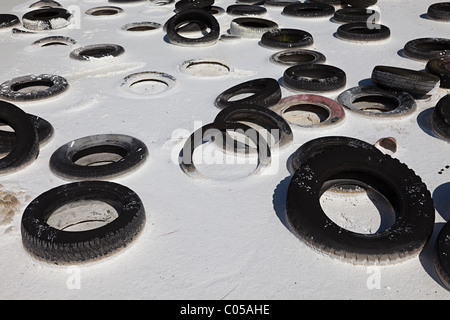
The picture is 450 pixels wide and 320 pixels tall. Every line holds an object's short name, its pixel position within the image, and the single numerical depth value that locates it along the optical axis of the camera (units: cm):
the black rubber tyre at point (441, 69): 541
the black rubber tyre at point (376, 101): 491
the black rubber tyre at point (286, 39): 680
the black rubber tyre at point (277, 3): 916
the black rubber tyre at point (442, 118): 440
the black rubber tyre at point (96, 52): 664
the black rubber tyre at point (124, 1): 956
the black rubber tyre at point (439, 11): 785
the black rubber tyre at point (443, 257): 276
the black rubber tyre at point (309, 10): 838
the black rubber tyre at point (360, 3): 856
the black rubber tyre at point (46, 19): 811
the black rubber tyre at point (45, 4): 953
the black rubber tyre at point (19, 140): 400
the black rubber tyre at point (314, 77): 537
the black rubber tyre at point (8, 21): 827
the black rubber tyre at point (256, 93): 494
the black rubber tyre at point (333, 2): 903
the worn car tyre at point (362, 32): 703
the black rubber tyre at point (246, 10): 866
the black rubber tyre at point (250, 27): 741
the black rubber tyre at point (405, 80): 501
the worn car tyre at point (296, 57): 634
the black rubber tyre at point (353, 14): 798
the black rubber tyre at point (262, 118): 437
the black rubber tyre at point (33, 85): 538
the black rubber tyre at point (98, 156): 389
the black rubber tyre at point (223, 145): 402
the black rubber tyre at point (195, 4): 837
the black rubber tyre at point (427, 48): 619
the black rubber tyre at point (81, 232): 298
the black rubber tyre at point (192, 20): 714
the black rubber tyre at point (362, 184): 293
